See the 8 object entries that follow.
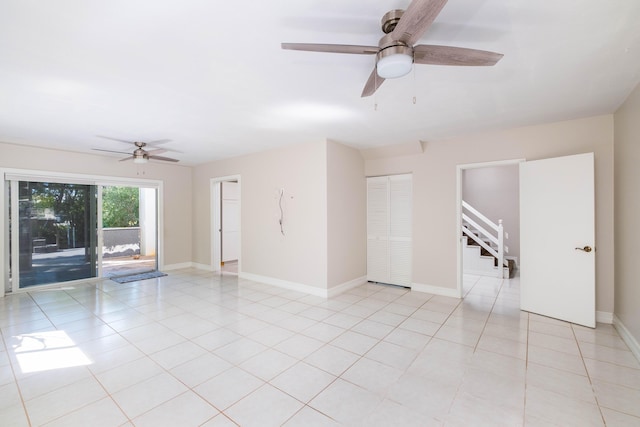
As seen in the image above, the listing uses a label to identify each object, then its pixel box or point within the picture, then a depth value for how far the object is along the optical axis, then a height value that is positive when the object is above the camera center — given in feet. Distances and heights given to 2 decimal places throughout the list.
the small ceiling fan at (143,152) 14.98 +3.25
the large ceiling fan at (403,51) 5.11 +3.07
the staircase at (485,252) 19.12 -2.87
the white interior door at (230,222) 24.94 -0.82
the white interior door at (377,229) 17.17 -1.07
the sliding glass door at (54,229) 15.55 -0.88
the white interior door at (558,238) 11.05 -1.13
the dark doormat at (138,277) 18.37 -4.29
